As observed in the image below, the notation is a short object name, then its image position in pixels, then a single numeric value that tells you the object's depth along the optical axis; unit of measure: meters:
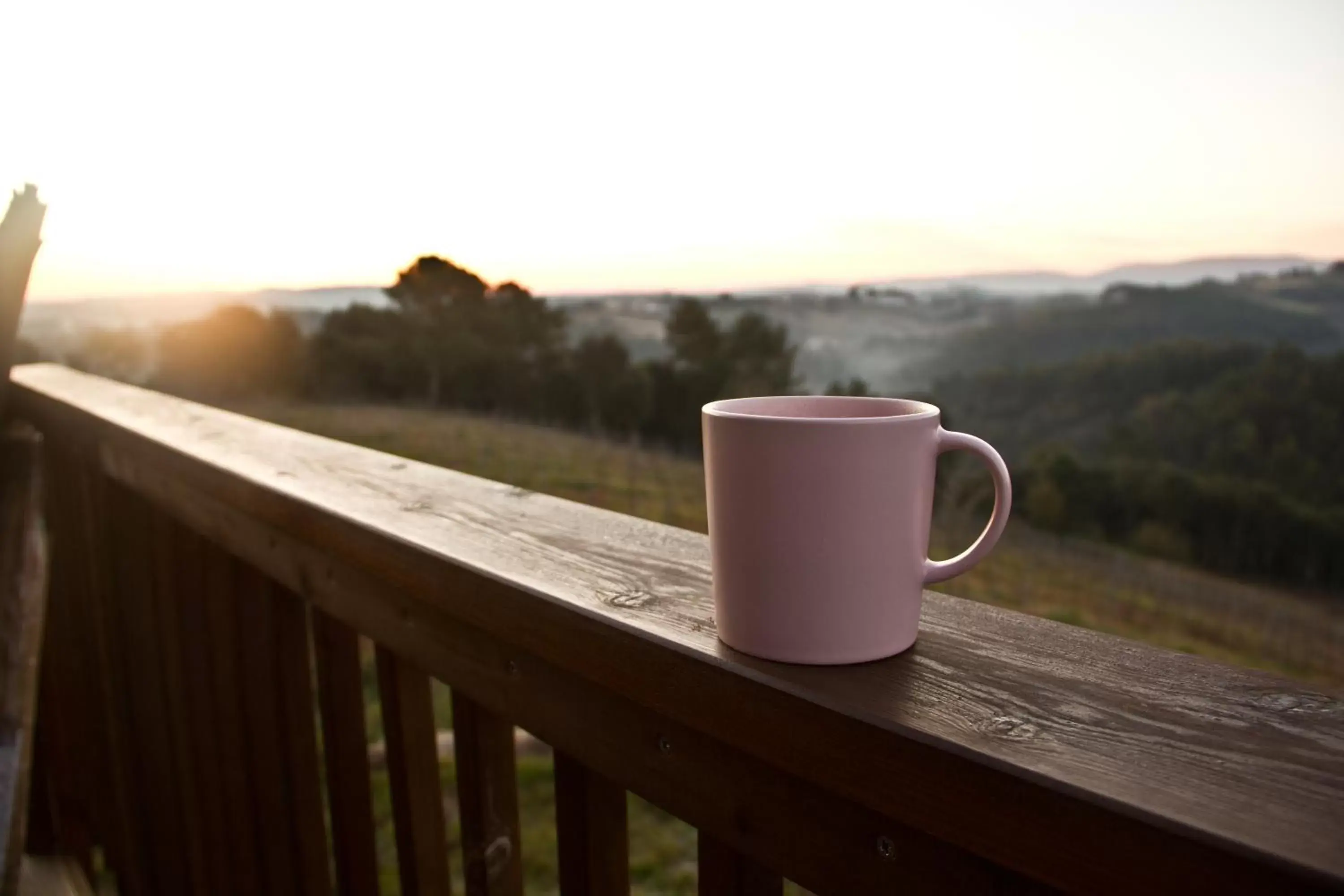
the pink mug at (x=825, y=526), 0.38
